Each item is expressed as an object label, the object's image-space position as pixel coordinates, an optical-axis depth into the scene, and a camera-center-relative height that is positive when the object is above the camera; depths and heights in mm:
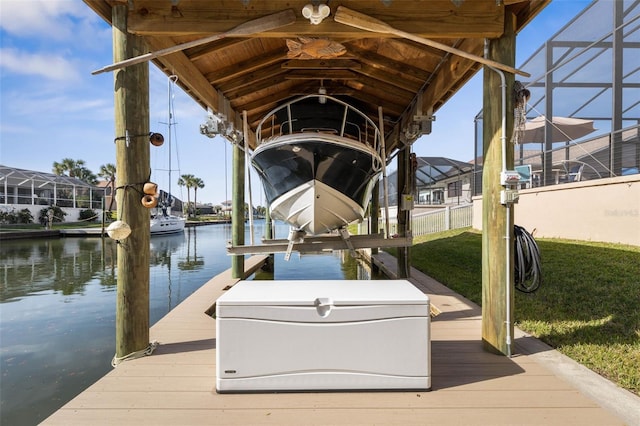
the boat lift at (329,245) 4570 -487
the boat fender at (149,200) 2871 +96
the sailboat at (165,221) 29634 -845
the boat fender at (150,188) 2869 +201
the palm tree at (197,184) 65312 +5300
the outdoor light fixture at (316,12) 2771 +1631
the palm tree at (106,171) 46719 +5693
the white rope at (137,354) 2768 -1196
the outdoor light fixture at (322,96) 4961 +1695
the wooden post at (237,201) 6566 +193
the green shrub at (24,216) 25997 -229
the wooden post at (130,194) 2842 +154
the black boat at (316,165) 4621 +651
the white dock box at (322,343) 2152 -847
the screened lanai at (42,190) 27781 +2120
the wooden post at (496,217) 2883 -78
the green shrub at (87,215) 33219 -245
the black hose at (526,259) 3322 -505
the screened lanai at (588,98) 6992 +2716
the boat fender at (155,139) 3074 +663
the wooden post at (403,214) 6434 -95
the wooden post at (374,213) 10211 -107
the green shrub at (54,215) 27984 -175
